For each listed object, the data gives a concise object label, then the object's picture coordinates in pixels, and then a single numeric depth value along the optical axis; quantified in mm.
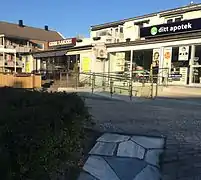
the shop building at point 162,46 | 10466
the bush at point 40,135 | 1810
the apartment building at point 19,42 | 24231
